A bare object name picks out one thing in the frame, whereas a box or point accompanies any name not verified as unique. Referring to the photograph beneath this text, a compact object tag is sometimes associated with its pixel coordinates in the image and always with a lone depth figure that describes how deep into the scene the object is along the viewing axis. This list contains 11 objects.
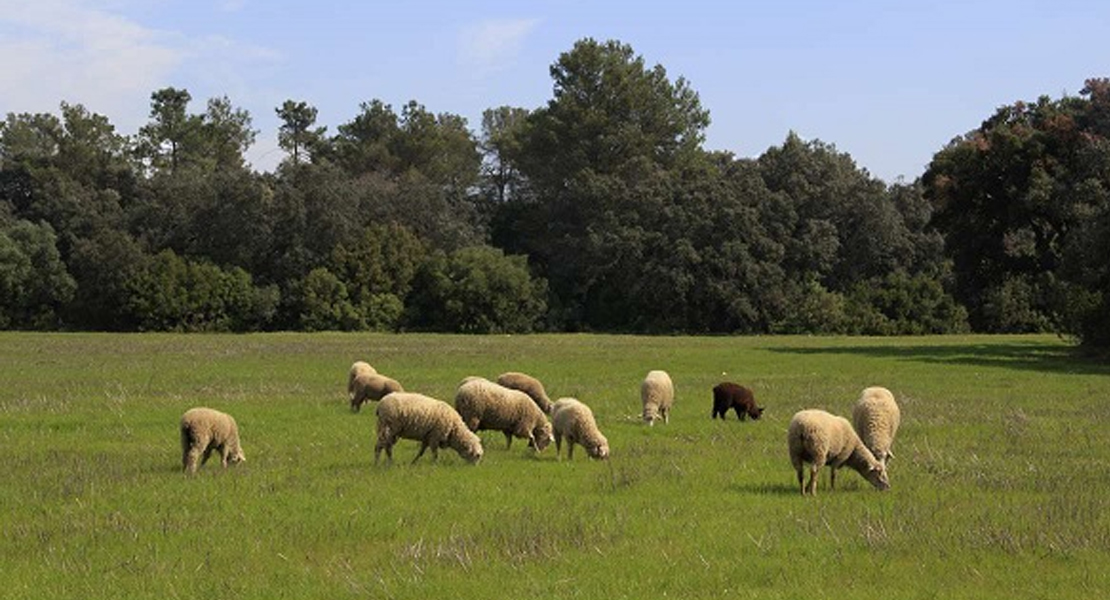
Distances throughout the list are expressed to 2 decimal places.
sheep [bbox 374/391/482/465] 17.36
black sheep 24.44
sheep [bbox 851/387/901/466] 17.34
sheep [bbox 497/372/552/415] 24.20
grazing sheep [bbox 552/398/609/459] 18.45
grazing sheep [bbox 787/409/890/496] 14.84
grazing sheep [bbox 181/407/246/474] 16.66
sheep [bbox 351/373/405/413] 25.28
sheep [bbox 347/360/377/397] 26.39
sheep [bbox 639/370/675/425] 23.75
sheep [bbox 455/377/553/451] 19.30
